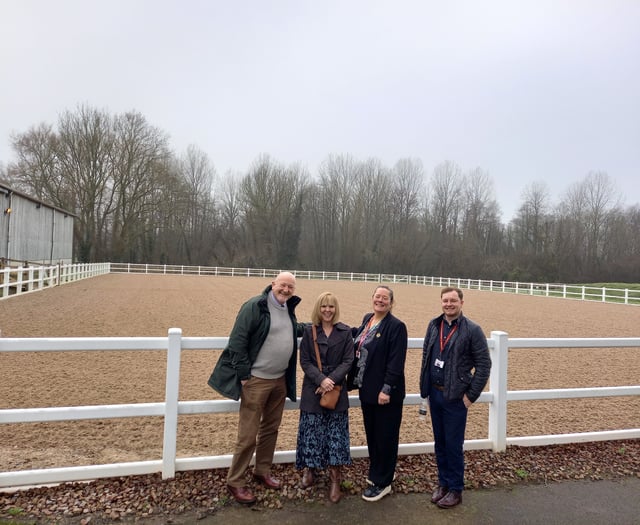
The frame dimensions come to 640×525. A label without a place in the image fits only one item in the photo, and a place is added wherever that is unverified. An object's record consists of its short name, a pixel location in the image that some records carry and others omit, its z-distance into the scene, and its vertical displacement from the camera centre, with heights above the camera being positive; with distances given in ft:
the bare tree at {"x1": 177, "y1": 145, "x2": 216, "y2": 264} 201.26 +22.41
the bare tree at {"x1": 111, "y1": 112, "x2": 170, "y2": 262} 165.27 +31.17
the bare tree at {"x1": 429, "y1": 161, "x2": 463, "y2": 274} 204.65 +27.85
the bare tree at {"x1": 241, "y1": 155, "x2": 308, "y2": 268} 203.21 +24.84
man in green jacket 9.75 -2.55
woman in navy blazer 9.90 -2.80
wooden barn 72.43 +4.71
